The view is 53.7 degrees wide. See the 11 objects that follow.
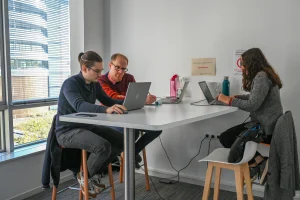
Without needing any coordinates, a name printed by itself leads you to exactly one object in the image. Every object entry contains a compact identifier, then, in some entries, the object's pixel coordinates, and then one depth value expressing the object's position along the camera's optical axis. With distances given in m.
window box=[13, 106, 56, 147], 2.86
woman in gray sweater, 2.26
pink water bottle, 3.12
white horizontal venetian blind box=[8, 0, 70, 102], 2.76
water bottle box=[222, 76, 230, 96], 2.83
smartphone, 1.81
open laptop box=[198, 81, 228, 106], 2.67
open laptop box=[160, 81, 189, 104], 2.78
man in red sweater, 2.68
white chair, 1.94
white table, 1.54
